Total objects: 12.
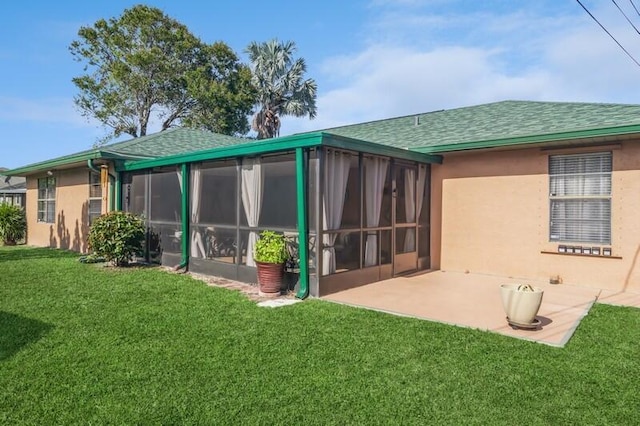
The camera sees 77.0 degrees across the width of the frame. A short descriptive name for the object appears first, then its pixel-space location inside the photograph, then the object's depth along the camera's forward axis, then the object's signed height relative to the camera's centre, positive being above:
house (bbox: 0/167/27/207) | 22.31 +0.96
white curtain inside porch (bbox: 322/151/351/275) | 6.32 +0.21
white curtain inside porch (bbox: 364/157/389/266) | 7.16 +0.28
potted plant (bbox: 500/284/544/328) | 4.46 -1.02
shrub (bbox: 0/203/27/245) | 14.25 -0.57
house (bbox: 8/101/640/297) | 6.51 +0.26
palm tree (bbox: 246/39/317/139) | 20.52 +6.75
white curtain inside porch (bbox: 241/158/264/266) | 7.02 +0.32
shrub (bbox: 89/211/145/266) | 8.54 -0.59
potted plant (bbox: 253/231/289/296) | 6.19 -0.80
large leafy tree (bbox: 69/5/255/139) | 22.52 +7.67
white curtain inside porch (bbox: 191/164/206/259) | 8.21 -0.05
